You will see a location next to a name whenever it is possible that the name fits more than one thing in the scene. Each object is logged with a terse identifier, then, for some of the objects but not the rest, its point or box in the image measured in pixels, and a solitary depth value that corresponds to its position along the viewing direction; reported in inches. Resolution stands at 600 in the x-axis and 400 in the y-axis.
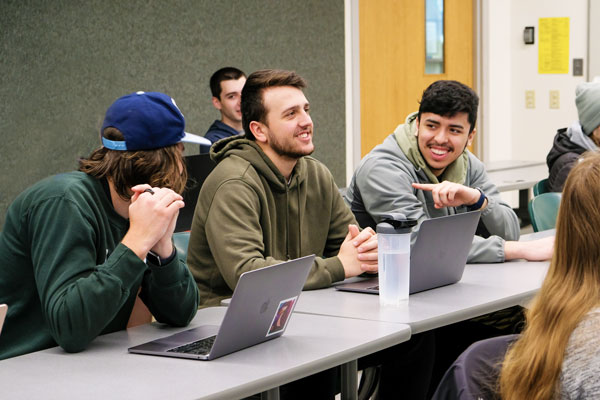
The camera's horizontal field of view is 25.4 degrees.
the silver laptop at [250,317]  99.7
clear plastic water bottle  126.2
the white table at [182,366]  90.1
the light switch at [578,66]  398.5
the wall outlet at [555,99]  403.6
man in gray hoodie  168.1
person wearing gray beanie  231.0
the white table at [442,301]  121.2
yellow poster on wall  401.1
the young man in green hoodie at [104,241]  105.7
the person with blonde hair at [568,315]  74.9
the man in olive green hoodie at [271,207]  138.9
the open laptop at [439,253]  130.4
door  350.1
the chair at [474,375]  82.0
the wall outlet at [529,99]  409.1
